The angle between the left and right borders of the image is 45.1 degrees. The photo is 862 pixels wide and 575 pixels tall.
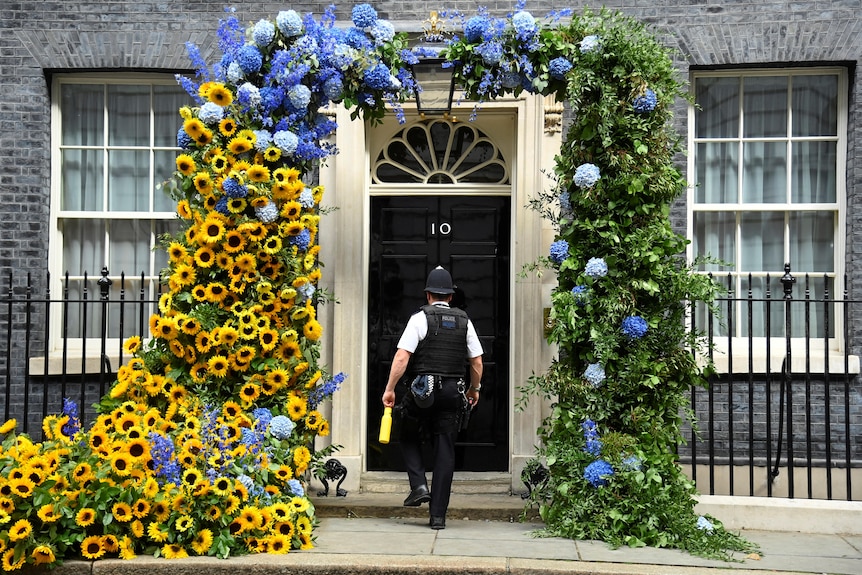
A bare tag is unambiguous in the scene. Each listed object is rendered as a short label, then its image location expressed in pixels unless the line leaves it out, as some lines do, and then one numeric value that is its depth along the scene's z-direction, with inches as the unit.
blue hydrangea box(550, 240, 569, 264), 291.1
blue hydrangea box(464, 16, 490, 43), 290.8
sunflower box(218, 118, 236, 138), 282.8
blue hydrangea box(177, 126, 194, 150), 288.0
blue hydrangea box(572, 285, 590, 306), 284.8
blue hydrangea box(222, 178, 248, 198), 277.5
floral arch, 275.6
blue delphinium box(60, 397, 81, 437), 262.1
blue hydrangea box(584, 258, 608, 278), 281.9
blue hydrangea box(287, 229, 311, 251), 286.2
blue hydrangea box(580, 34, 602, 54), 284.2
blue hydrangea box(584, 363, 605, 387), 283.4
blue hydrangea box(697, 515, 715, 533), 271.6
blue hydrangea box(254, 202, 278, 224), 279.7
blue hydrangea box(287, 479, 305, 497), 271.3
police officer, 284.8
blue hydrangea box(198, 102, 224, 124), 280.7
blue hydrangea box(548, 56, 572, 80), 289.4
